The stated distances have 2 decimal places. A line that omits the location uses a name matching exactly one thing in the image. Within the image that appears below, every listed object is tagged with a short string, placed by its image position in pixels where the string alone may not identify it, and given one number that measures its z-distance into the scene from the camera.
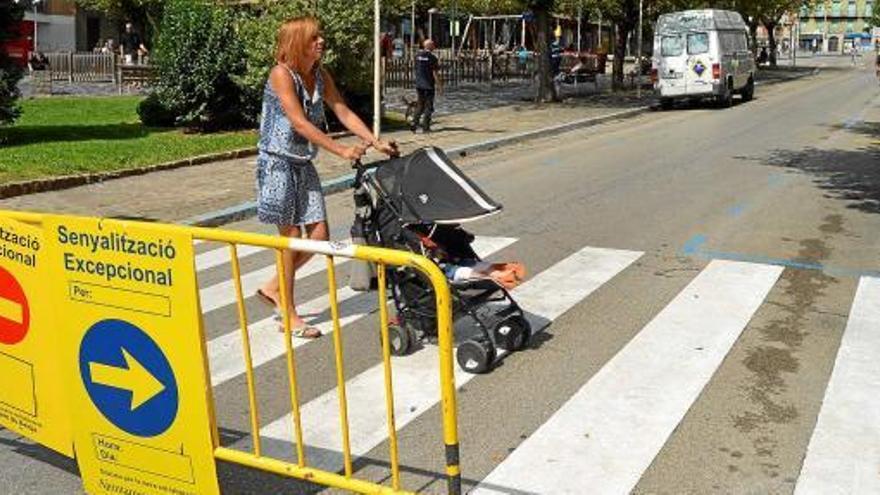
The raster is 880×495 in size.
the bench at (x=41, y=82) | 29.38
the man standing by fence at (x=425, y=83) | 18.81
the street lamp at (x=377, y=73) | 14.41
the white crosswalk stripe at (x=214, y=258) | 8.10
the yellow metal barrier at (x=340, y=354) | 3.10
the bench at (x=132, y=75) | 29.81
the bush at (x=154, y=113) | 18.60
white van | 26.27
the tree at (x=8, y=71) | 15.18
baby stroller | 5.38
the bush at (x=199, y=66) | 17.44
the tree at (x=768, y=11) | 49.12
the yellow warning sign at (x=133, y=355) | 3.39
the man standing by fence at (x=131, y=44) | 47.83
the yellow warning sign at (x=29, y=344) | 3.79
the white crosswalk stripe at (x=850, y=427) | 3.96
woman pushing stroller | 5.57
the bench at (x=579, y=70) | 37.69
